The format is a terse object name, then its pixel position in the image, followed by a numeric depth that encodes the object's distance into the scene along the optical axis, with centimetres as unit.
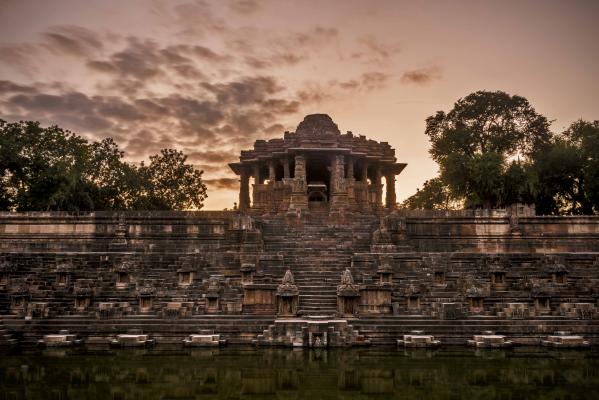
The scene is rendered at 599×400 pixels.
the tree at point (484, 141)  3091
